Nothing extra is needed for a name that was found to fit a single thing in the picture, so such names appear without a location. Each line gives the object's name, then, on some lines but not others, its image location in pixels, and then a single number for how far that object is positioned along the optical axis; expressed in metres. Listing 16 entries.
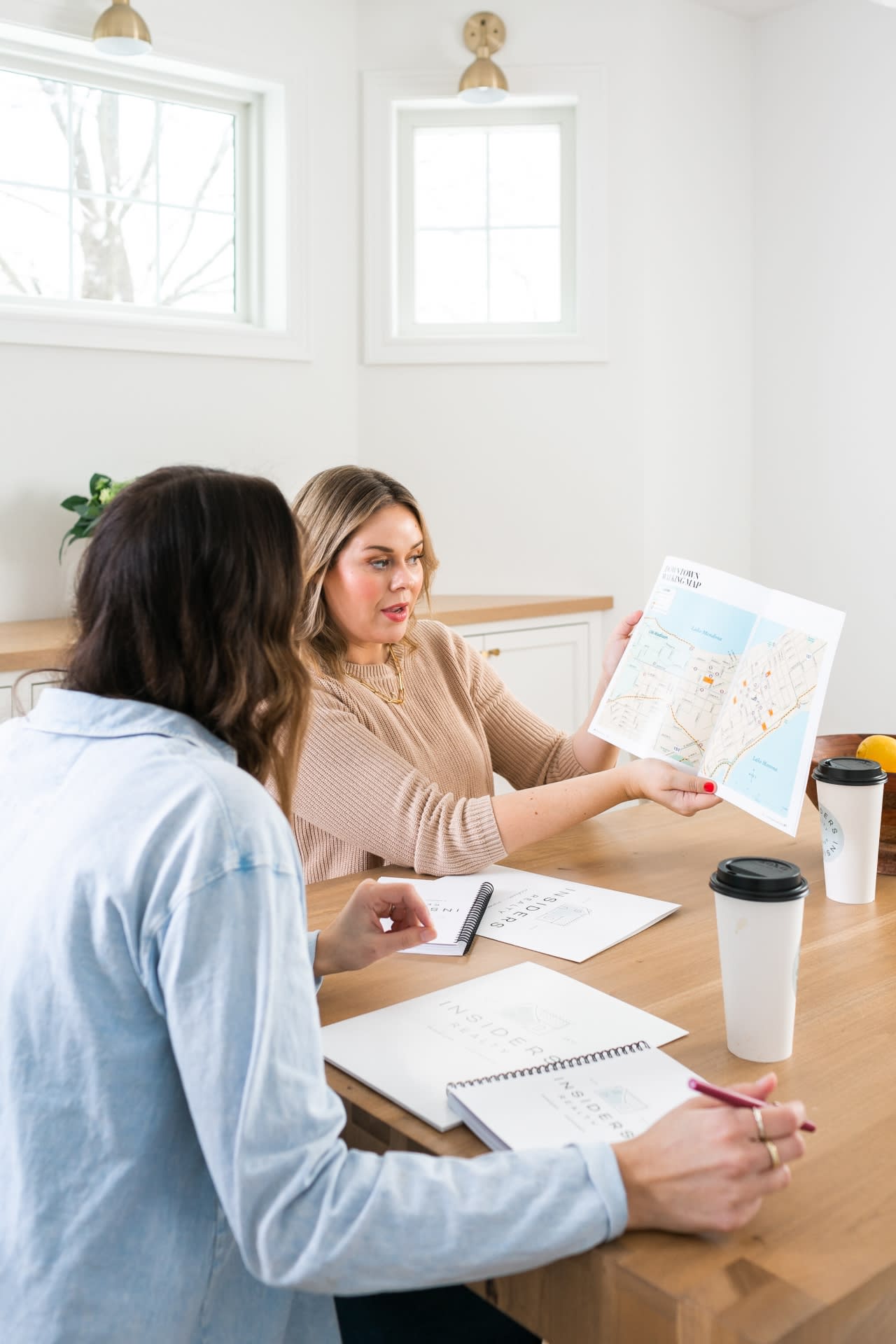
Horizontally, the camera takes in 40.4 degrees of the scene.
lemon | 1.53
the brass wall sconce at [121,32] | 2.93
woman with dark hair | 0.73
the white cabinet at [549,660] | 3.33
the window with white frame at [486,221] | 3.60
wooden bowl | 1.55
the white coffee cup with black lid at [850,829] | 1.42
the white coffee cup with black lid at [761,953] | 1.01
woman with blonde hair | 1.61
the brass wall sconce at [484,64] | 3.39
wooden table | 0.72
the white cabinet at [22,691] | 2.47
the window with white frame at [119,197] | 3.19
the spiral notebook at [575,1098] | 0.88
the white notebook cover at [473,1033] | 0.99
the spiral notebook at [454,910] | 1.30
